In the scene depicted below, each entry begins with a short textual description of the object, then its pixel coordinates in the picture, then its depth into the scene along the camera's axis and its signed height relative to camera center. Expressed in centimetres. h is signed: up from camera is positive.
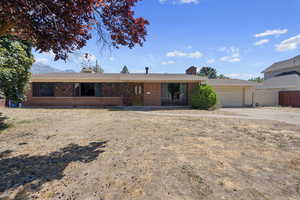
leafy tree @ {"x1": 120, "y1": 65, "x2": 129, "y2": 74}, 7374 +1354
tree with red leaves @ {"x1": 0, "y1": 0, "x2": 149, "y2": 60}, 266 +152
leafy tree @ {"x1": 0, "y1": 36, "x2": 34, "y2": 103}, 605 +125
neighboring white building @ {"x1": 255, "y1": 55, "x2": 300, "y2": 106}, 1817 +151
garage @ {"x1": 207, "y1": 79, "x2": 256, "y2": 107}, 1745 +42
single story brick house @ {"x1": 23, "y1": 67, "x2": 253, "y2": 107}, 1434 +78
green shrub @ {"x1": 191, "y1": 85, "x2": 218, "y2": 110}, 1343 -3
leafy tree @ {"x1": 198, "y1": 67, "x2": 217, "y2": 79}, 6257 +1055
